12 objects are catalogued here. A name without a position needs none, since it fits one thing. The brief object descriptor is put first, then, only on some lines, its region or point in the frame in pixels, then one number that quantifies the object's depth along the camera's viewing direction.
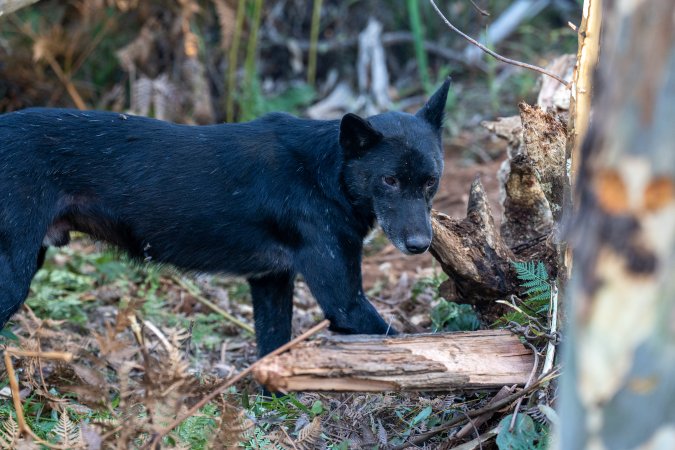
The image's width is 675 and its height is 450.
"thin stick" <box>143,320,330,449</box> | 4.96
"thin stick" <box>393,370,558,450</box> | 6.07
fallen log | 5.10
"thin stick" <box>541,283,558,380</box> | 6.21
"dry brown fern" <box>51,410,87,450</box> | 5.57
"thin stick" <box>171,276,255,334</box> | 10.75
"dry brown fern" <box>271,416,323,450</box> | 6.20
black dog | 7.75
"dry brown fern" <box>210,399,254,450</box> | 5.41
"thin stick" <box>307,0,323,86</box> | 17.61
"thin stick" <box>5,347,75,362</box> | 4.81
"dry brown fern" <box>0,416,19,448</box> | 5.90
